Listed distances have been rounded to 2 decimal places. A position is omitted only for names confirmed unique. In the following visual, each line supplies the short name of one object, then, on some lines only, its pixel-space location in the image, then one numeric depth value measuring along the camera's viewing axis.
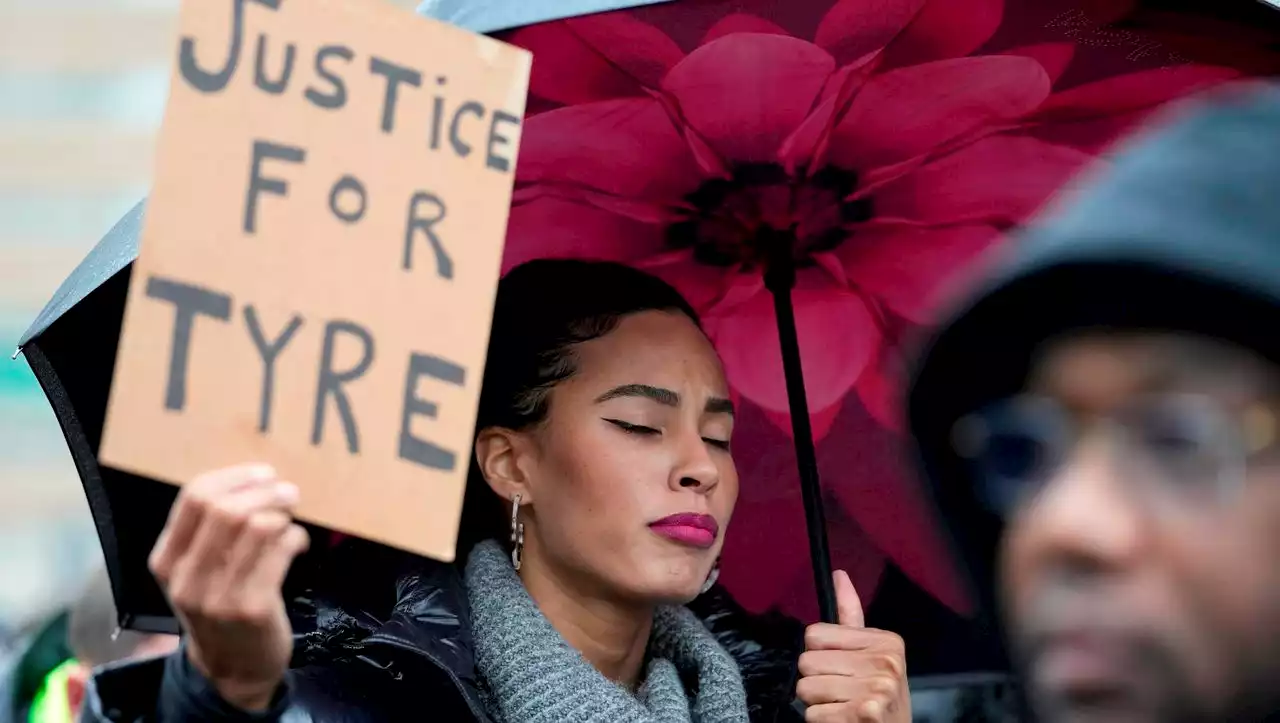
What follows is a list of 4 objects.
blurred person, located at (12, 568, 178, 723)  4.06
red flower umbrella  2.31
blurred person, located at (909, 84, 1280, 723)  1.00
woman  2.37
